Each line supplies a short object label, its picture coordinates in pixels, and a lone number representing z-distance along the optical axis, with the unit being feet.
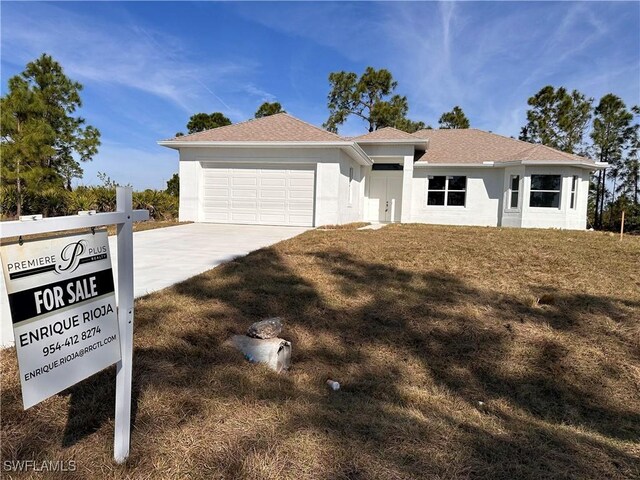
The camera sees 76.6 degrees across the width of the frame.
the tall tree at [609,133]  86.38
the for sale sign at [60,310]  5.34
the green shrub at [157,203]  57.47
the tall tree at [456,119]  114.01
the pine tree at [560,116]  89.76
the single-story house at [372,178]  49.24
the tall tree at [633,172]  88.46
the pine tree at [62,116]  68.28
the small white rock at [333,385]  12.15
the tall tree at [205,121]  107.34
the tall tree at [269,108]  107.76
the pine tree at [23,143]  54.54
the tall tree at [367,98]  100.94
